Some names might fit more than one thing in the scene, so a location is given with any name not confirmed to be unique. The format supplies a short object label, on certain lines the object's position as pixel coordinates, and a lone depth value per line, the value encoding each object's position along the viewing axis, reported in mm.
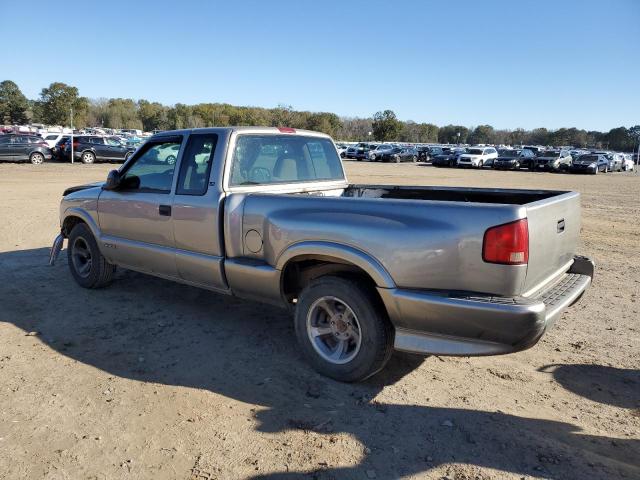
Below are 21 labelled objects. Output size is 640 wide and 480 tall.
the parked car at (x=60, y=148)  30138
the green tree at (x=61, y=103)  86250
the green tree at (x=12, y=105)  99875
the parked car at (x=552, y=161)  39875
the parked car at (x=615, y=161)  43969
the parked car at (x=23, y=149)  27672
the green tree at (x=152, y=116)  119156
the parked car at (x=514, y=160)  40625
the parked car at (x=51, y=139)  31684
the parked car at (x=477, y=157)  41875
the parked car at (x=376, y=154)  49875
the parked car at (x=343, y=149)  51591
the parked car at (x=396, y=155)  49550
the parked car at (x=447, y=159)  44312
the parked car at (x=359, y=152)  50812
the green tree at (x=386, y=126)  109269
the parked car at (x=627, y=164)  47422
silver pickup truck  3123
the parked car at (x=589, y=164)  39469
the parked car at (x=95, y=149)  29938
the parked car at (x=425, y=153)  54800
